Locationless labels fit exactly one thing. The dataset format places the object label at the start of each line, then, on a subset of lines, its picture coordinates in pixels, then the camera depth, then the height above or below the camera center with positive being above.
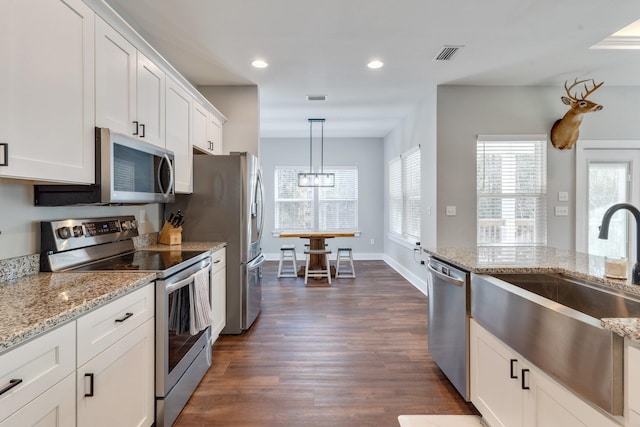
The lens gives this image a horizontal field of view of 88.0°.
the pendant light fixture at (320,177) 6.46 +0.69
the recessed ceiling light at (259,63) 3.38 +1.53
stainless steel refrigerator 3.10 -0.01
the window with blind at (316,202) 7.29 +0.20
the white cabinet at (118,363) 1.21 -0.64
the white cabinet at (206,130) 3.20 +0.85
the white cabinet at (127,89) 1.74 +0.74
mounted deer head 3.64 +1.06
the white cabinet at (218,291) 2.75 -0.70
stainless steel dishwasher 1.96 -0.72
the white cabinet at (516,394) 1.18 -0.77
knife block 2.79 -0.21
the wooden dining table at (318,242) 5.53 -0.53
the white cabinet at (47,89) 1.22 +0.50
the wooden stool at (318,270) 5.33 -0.98
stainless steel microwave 1.69 +0.18
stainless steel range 1.74 -0.39
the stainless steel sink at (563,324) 1.04 -0.46
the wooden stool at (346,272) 5.72 -1.11
